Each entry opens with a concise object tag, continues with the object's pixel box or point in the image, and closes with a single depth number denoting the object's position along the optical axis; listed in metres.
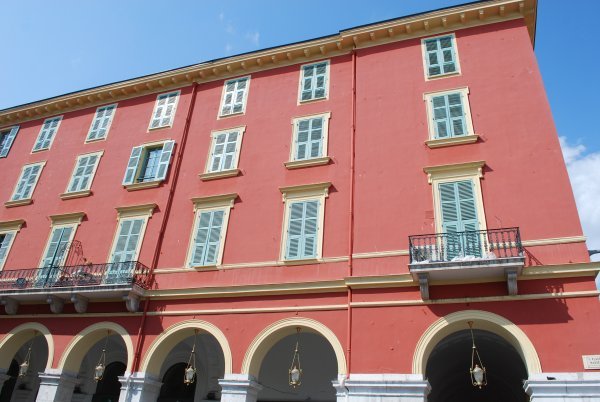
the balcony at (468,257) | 11.09
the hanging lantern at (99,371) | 14.48
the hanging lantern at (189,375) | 13.46
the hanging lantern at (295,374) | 12.26
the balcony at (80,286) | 14.75
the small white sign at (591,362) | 10.00
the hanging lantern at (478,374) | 10.63
